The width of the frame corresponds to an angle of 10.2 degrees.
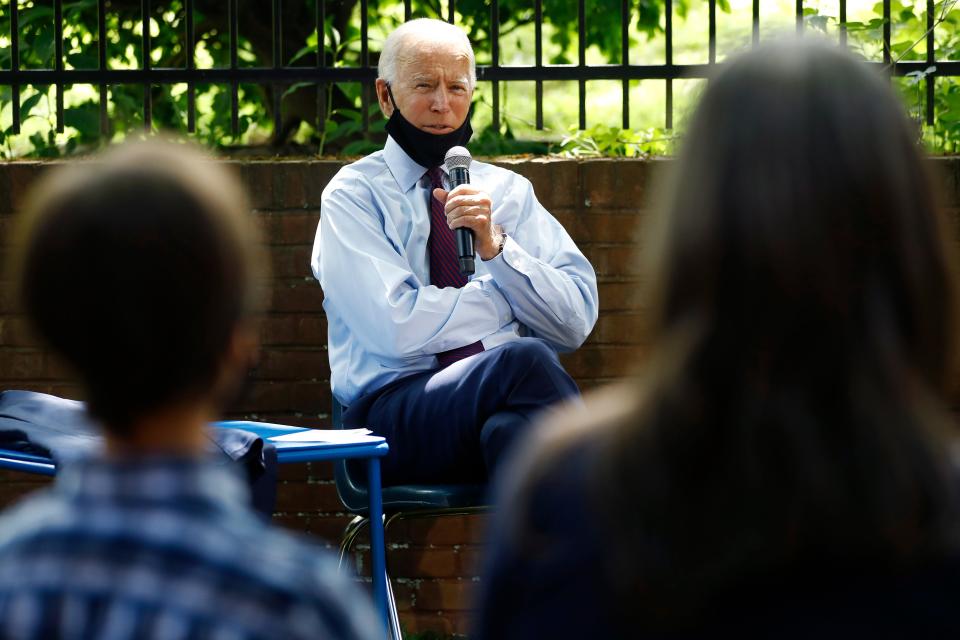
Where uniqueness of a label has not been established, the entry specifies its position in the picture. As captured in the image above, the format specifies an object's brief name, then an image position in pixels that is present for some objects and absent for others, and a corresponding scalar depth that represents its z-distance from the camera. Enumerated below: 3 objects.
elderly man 11.37
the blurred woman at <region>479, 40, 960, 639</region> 5.83
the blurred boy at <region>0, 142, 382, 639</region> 5.94
